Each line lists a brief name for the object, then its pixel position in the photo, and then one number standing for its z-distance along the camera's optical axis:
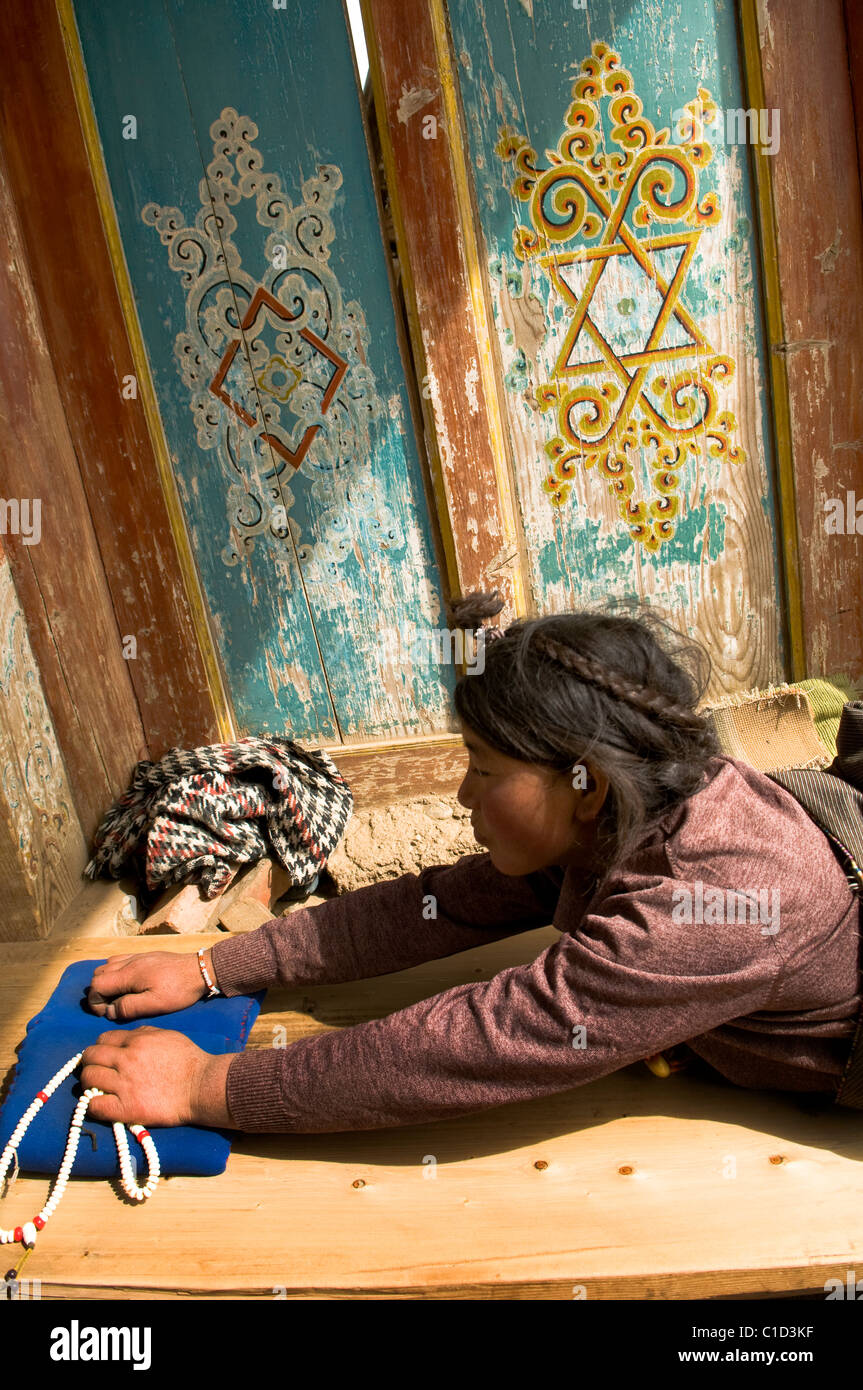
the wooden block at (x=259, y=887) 2.96
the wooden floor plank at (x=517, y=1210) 1.43
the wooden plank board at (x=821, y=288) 2.87
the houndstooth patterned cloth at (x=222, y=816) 2.93
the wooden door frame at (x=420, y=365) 2.87
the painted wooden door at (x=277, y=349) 2.93
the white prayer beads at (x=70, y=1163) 1.61
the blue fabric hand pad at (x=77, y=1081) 1.67
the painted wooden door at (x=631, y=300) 2.90
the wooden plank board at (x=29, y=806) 2.58
